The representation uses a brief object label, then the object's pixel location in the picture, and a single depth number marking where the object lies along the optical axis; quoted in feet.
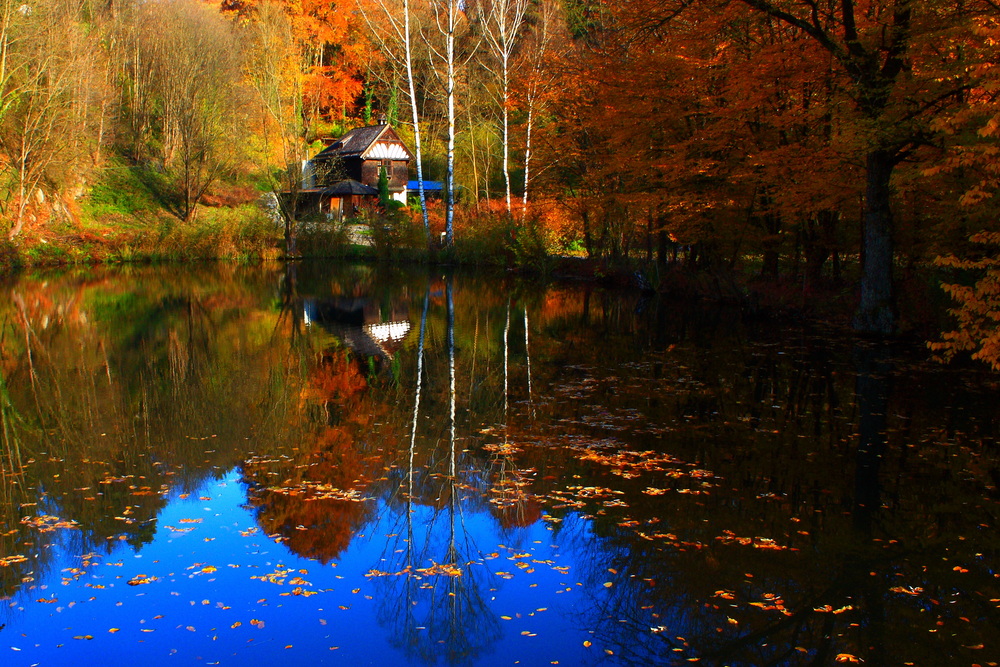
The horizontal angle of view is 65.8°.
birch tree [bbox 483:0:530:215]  104.01
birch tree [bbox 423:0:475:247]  102.01
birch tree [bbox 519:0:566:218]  100.73
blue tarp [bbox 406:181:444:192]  175.69
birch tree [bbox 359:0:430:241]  105.50
